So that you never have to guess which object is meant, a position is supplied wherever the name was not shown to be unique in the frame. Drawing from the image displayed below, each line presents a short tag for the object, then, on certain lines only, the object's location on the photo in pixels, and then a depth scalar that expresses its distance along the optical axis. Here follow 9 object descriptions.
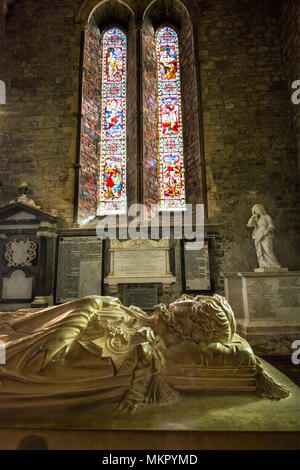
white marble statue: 4.97
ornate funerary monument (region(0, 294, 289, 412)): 1.50
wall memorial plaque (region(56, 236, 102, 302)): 5.62
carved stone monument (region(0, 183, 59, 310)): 5.53
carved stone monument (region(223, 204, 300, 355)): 4.32
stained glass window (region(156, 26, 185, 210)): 6.81
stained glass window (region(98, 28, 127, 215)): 6.86
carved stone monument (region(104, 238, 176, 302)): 5.53
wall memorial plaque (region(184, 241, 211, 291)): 5.61
